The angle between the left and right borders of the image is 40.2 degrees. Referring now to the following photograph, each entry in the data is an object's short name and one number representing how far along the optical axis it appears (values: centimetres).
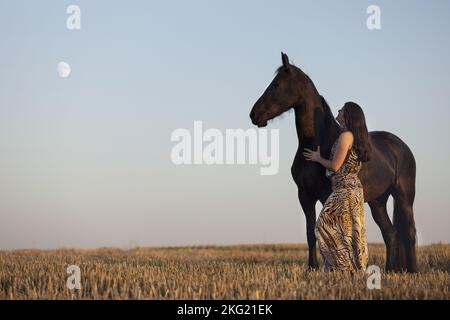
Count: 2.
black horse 948
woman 870
